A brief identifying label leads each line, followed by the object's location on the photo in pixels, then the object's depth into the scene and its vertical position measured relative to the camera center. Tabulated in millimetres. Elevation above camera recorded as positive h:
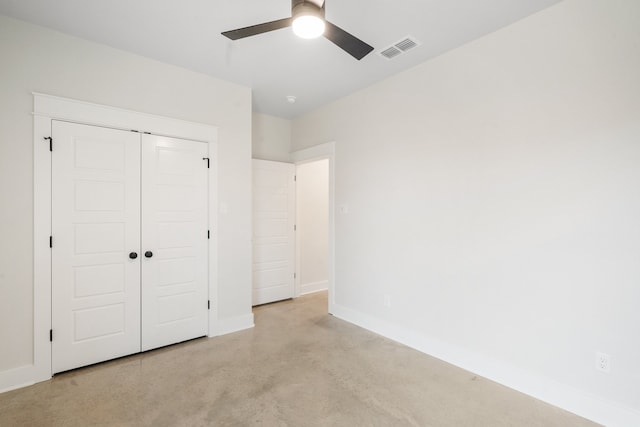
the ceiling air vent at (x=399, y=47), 2549 +1544
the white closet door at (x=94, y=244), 2484 -286
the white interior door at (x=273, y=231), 4367 -279
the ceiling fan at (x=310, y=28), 1626 +1111
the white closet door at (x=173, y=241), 2900 -293
